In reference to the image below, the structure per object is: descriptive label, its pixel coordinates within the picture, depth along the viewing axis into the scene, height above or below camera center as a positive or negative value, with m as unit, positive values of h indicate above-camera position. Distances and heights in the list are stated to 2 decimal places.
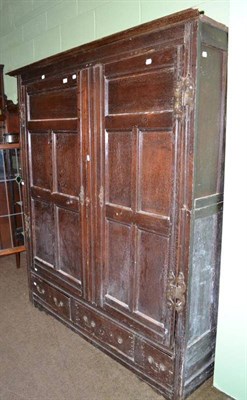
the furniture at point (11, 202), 3.30 -0.59
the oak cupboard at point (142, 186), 1.45 -0.21
